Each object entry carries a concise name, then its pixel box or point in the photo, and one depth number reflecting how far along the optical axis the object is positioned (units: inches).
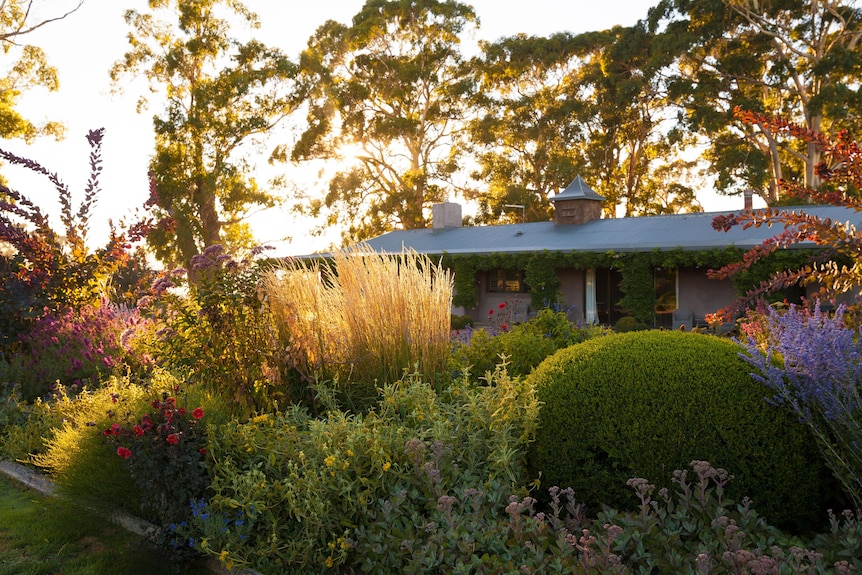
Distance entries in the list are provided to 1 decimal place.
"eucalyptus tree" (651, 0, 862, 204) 876.6
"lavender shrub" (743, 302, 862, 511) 120.6
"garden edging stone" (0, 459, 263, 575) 131.2
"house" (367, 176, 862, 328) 632.4
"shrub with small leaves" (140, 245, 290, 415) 170.7
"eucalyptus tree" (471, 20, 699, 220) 1060.5
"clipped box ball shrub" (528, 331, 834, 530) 127.5
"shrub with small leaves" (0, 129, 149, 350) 255.1
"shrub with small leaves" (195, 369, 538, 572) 121.4
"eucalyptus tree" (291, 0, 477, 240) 1103.0
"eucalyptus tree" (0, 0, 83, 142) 794.2
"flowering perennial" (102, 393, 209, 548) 132.0
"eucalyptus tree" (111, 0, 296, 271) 1024.2
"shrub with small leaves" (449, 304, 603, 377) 197.5
